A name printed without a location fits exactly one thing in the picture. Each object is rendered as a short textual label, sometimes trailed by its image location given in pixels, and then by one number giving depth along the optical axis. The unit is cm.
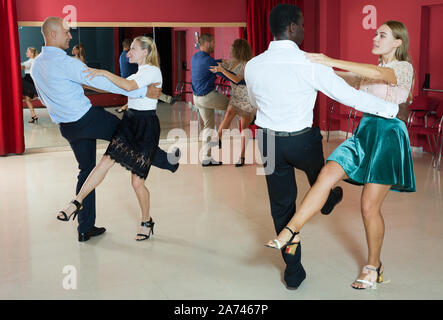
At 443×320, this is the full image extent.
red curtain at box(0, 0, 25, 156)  760
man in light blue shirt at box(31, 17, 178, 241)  384
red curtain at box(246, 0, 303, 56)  888
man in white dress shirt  294
